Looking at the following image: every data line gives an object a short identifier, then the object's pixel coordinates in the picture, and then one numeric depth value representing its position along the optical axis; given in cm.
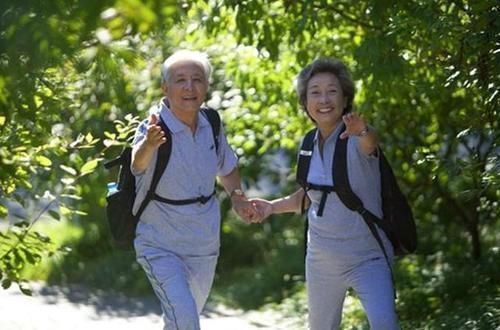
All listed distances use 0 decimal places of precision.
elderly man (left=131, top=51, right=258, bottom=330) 1167
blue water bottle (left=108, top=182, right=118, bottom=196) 1216
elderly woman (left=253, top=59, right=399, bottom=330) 1177
